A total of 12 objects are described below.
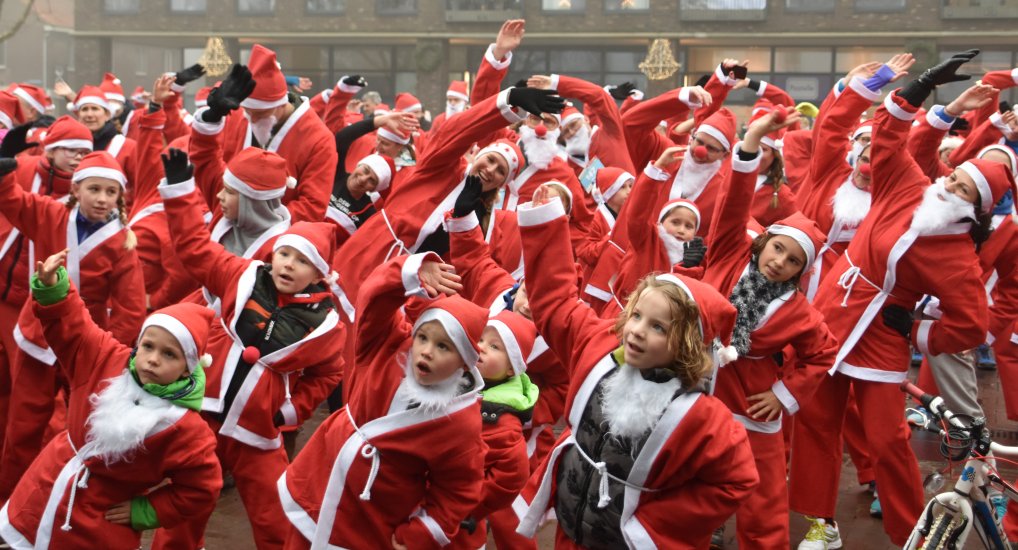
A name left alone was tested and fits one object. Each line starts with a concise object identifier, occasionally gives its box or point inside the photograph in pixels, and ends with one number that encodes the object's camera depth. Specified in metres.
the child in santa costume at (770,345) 5.72
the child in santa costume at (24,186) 6.88
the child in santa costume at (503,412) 5.01
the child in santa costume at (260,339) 5.44
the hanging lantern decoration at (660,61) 31.36
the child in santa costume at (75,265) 6.27
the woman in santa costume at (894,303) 6.23
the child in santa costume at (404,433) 4.39
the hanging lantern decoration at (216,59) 32.44
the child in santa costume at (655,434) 4.11
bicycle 4.96
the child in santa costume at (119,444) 4.61
